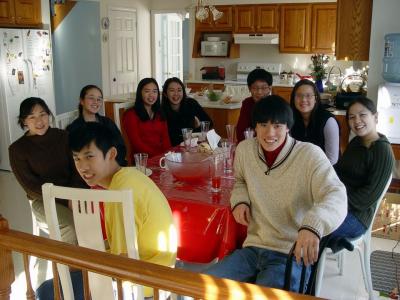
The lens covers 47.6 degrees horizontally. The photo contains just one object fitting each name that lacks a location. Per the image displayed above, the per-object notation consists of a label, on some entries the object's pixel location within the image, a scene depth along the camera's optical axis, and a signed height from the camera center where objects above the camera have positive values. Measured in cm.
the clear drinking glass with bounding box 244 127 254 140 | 288 -45
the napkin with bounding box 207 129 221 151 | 301 -51
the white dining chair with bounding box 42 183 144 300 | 151 -55
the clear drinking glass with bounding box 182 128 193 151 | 311 -52
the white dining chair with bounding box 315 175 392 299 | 254 -109
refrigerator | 516 -13
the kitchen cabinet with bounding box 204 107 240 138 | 499 -61
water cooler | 407 -29
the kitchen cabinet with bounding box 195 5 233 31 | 737 +64
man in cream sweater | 193 -58
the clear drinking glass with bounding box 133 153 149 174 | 259 -56
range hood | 712 +36
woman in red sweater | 360 -49
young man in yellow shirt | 168 -50
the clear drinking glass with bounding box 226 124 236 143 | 323 -50
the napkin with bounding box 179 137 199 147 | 322 -57
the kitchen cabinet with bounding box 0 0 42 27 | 523 +57
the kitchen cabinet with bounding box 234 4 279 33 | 713 +67
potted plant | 632 -8
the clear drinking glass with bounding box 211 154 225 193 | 239 -63
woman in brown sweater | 278 -61
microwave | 751 +22
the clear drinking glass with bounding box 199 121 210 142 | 346 -53
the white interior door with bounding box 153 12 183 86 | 832 +29
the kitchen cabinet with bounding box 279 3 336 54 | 680 +51
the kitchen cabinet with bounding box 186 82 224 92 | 753 -40
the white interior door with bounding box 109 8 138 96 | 729 +18
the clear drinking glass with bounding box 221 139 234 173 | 277 -59
